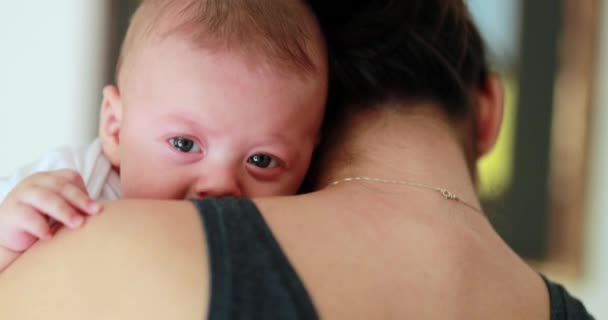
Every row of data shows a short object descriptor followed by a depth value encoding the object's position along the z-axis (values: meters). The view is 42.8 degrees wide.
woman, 0.64
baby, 0.92
